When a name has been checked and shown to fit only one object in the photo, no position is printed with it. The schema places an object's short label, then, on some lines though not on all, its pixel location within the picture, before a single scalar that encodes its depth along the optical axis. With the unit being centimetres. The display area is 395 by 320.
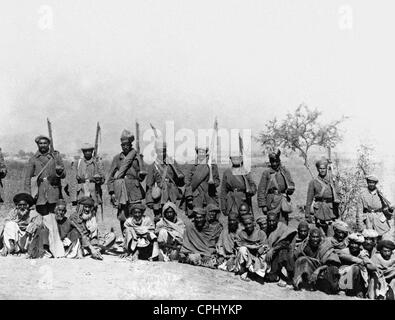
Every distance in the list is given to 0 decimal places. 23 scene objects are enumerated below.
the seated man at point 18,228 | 827
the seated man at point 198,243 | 807
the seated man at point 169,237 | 822
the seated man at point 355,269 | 706
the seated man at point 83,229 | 823
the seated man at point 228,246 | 790
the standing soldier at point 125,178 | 916
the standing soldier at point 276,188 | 883
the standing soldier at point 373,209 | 871
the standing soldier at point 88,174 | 948
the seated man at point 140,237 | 819
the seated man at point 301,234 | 762
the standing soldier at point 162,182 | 929
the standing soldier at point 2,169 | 933
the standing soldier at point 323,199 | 893
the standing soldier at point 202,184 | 925
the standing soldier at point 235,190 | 902
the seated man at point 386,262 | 711
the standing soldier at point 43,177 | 913
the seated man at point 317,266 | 716
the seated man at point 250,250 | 756
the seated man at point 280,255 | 749
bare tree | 1559
